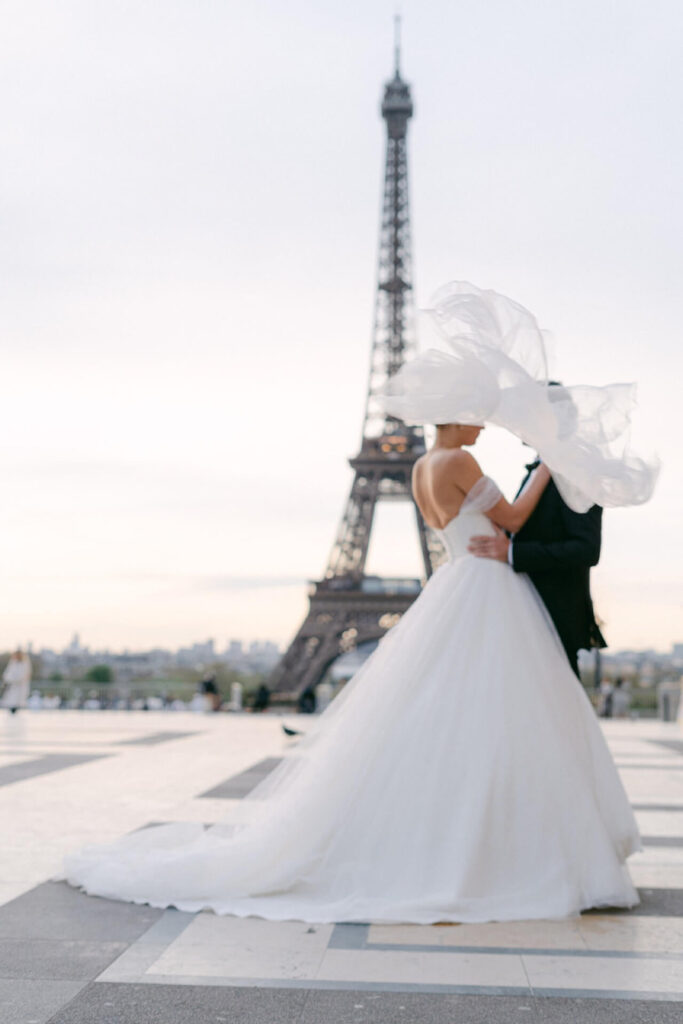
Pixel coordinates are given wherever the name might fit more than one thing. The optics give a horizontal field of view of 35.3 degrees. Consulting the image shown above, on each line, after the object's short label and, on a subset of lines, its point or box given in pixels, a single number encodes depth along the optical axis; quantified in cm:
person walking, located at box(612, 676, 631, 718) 2073
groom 388
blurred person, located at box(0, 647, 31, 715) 1716
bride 347
